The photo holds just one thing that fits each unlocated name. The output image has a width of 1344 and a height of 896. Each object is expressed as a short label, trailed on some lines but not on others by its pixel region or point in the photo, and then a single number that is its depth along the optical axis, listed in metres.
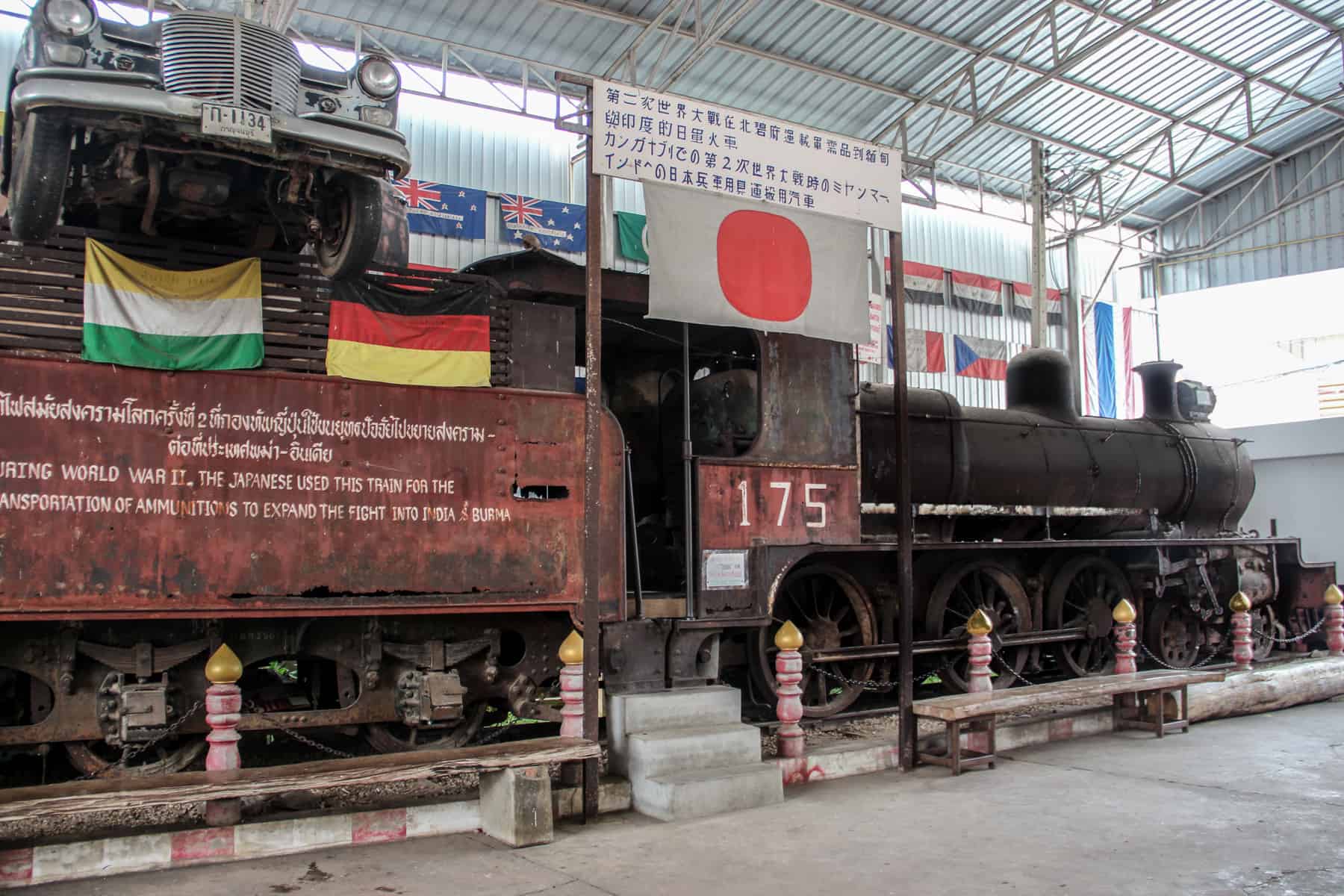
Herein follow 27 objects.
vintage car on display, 4.98
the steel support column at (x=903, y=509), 7.20
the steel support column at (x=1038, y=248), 19.20
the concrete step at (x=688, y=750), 6.01
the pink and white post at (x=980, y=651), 7.43
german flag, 6.00
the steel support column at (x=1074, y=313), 23.41
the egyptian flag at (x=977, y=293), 22.42
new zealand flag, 15.97
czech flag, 22.00
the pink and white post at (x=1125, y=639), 8.59
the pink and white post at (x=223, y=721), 5.14
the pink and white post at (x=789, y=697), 6.58
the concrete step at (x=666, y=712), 6.30
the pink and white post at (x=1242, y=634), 10.14
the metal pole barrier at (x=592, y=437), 6.05
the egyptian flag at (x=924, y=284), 21.42
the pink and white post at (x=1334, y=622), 10.99
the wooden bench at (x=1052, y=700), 6.79
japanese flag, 6.55
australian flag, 16.75
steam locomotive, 5.43
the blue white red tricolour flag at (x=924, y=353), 20.58
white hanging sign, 6.34
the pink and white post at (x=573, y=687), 5.85
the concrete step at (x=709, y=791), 5.75
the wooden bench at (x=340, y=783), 4.44
